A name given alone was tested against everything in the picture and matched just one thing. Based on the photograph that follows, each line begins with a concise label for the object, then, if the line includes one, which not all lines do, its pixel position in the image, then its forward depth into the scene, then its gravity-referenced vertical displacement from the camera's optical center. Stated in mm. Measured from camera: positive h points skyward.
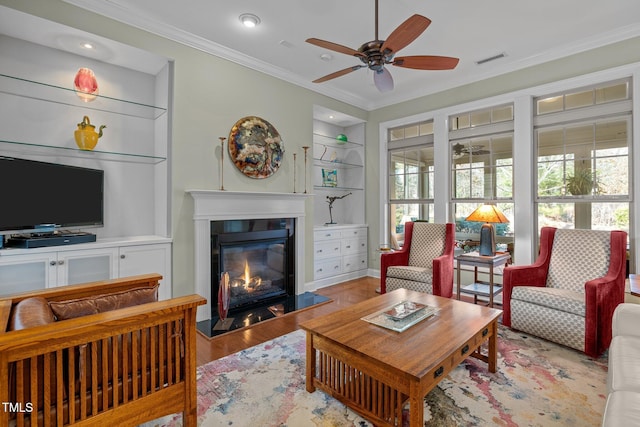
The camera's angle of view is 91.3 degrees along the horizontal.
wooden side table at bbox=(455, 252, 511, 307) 3561 -635
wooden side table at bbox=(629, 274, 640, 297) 2085 -520
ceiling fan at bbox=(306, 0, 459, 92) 1980 +1142
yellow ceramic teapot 2818 +700
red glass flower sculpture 2867 +1196
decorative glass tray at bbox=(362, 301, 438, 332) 2037 -730
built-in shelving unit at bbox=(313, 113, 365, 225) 5277 +717
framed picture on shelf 5305 +582
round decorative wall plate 3686 +791
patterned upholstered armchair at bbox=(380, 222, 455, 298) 3586 -638
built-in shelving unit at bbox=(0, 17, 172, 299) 2602 +648
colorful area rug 1781 -1174
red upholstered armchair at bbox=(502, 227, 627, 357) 2512 -714
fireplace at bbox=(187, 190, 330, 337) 3318 -263
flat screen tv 2330 +135
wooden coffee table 1562 -783
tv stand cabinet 2369 -437
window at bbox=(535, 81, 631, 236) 3357 +604
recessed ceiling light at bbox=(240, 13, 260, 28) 2916 +1830
